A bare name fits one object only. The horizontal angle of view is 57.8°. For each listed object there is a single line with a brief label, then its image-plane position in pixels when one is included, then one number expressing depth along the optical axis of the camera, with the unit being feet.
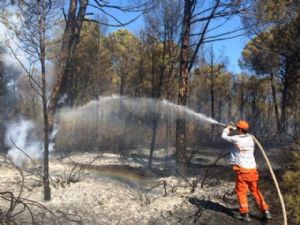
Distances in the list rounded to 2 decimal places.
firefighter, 16.78
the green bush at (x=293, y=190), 15.96
